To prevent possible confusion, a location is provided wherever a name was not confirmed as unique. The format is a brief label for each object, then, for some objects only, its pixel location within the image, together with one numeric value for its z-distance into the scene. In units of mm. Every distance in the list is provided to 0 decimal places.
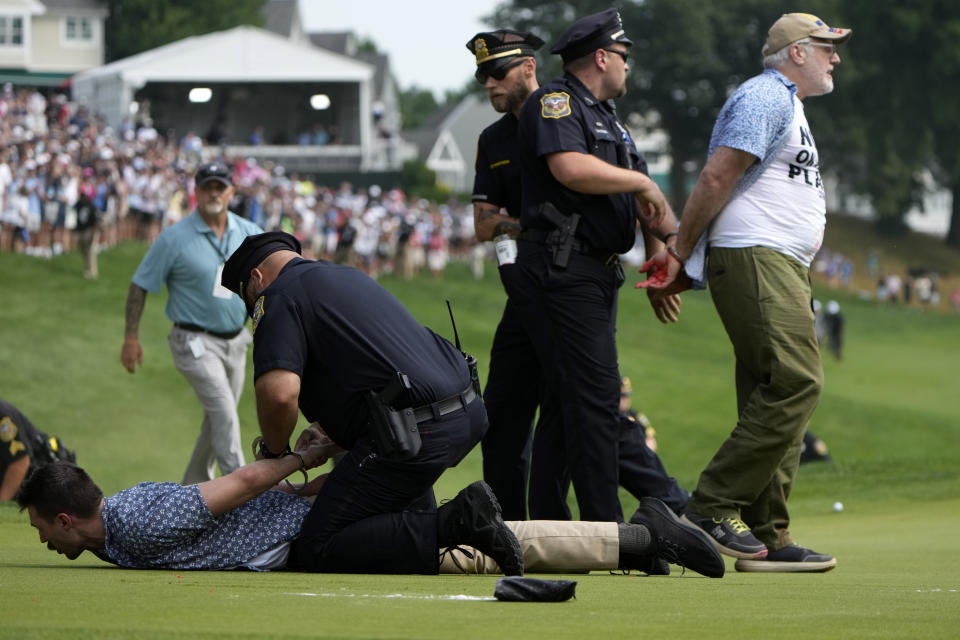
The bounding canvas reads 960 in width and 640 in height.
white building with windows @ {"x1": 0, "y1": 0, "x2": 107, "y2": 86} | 136625
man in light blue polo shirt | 18422
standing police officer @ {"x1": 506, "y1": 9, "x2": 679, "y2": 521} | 12516
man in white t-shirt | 11844
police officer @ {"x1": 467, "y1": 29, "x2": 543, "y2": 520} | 13789
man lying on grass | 10711
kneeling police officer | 10391
